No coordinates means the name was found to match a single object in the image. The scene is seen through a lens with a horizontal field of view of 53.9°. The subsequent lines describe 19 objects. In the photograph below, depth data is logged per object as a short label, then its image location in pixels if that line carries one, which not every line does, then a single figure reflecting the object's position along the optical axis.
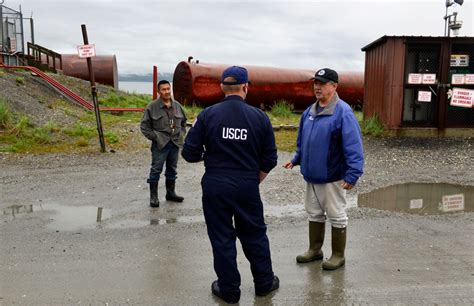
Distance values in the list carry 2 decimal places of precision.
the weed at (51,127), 11.05
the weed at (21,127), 10.59
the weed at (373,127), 11.88
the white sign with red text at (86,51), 9.43
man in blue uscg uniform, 3.68
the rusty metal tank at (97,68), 21.70
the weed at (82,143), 10.47
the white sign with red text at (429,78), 11.54
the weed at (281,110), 17.05
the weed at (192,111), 15.32
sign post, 9.45
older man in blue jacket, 4.19
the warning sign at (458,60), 11.65
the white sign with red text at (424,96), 11.49
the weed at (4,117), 10.77
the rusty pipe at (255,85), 17.92
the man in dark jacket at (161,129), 6.46
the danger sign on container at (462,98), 11.39
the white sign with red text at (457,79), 11.57
